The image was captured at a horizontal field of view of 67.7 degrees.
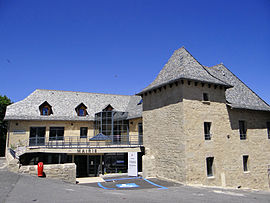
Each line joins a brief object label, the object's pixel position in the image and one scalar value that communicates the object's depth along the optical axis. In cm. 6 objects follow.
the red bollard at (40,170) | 1169
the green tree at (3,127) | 3259
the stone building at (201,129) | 1409
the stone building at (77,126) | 1884
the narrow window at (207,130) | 1500
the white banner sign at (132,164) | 1673
